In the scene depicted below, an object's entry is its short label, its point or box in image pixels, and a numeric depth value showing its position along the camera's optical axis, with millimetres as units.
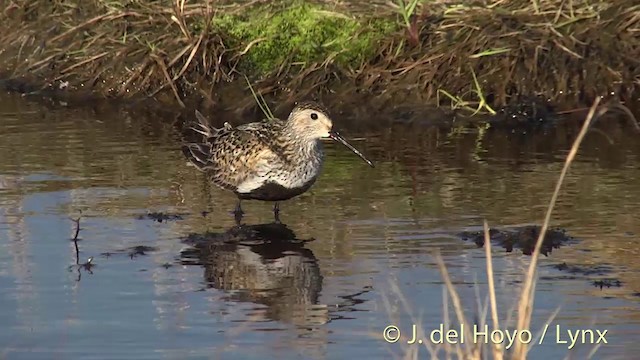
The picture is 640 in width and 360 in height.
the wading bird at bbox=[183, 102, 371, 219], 11281
